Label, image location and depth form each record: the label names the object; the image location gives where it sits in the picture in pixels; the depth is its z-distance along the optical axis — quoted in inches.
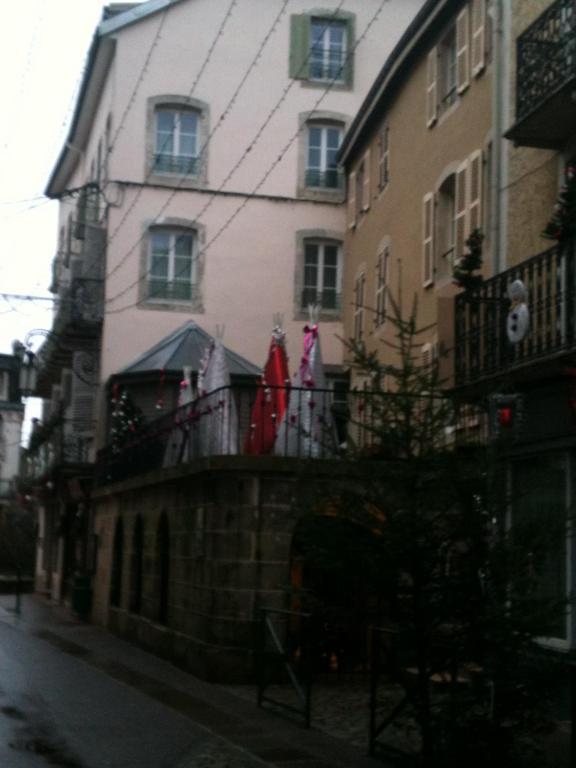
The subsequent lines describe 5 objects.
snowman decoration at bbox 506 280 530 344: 581.6
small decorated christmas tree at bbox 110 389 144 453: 1225.4
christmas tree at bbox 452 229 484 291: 646.5
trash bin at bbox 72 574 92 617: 1284.4
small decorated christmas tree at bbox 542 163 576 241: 558.3
